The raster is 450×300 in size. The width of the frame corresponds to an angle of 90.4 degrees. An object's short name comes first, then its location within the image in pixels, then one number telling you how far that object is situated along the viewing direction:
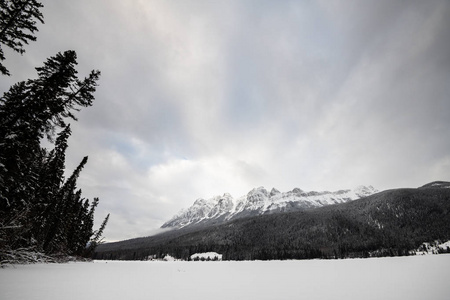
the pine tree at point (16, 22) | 11.80
